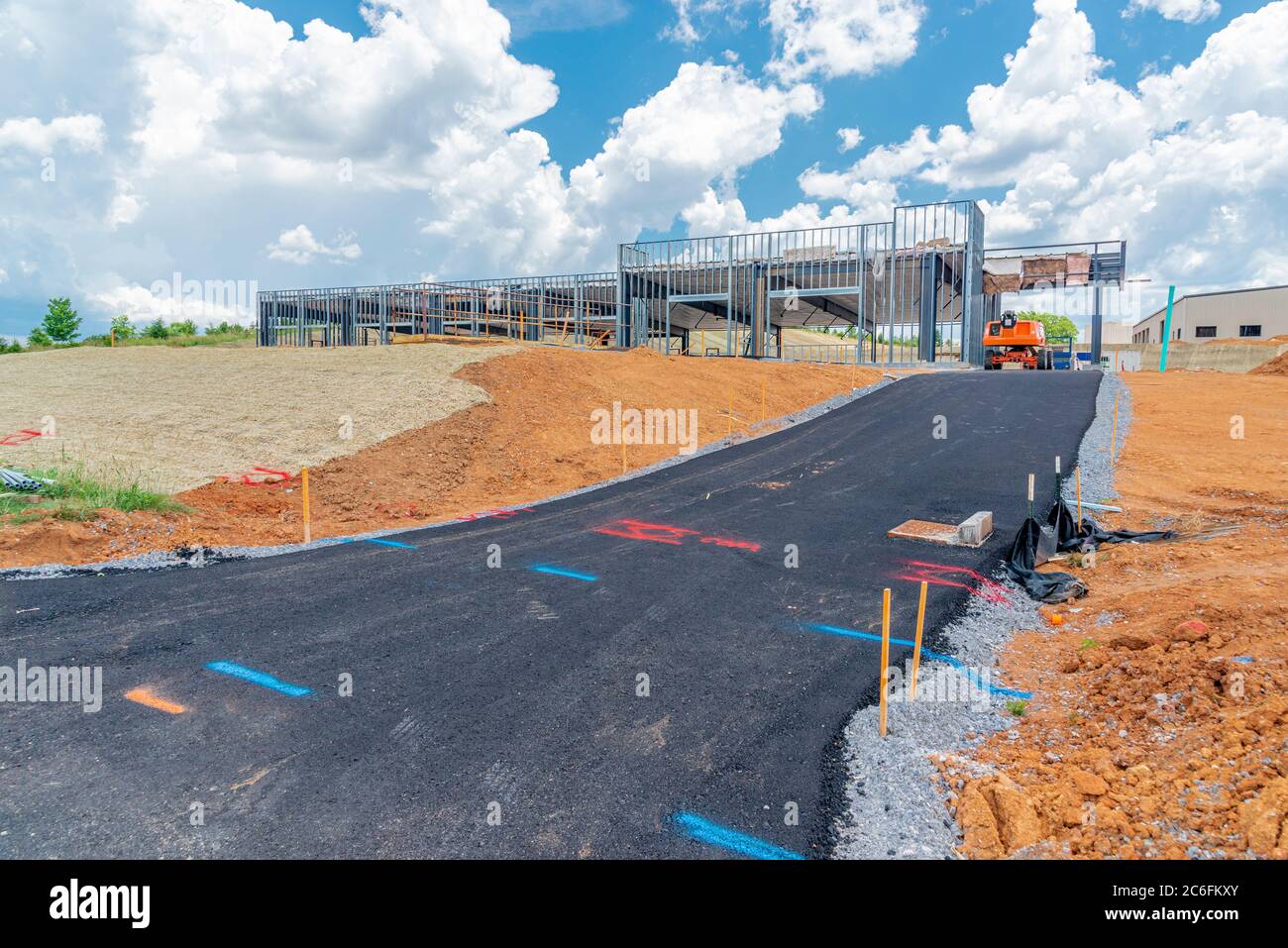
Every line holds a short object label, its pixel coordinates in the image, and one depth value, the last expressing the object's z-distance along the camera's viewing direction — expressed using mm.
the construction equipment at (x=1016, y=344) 35406
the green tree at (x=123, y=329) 55988
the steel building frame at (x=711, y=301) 35906
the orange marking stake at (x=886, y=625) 4969
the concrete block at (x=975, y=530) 10156
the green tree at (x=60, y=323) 61594
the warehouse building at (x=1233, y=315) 55781
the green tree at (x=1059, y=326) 124900
